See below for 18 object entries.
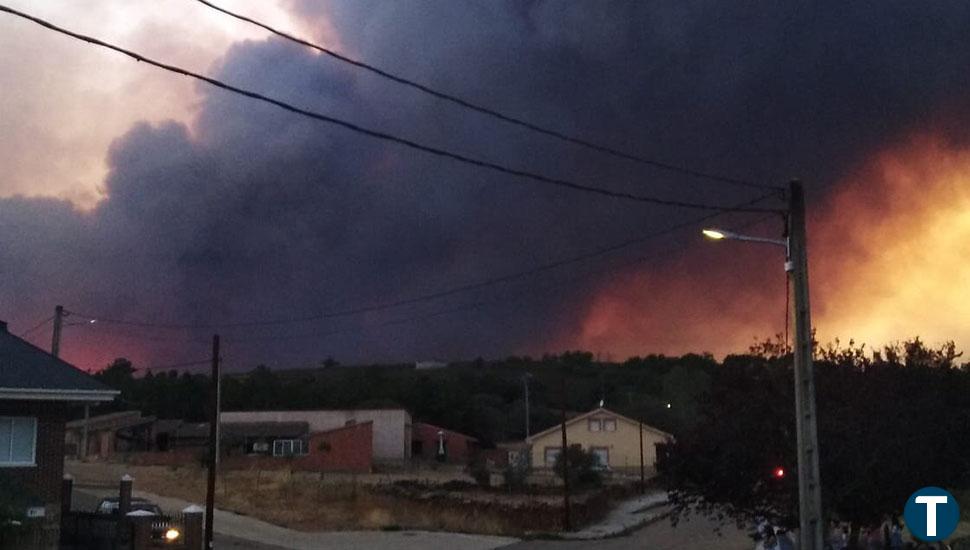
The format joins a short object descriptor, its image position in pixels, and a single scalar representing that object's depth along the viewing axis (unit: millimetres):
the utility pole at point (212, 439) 32594
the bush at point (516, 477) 67494
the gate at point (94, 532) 29166
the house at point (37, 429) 26609
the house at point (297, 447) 78562
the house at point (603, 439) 95562
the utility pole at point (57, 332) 50969
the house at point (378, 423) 93938
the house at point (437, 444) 100500
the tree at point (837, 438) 23766
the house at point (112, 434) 91938
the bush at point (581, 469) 72381
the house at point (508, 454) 79881
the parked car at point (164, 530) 30203
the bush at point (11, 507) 23984
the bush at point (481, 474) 68125
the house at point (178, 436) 93375
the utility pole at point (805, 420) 17500
